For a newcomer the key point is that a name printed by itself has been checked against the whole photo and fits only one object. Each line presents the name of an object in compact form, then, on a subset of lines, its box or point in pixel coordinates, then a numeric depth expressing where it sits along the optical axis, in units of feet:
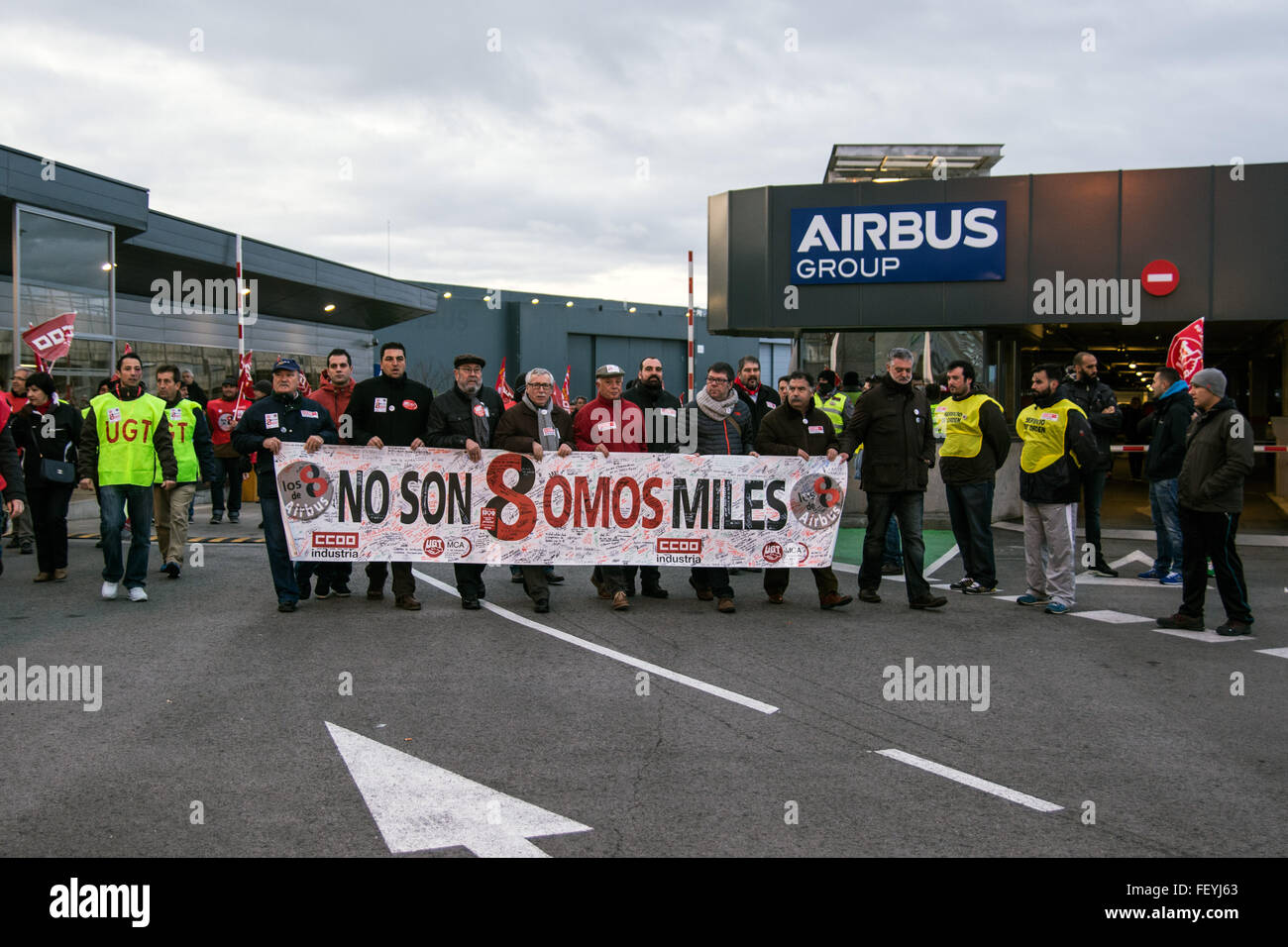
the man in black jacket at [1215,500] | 27.12
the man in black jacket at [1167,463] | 35.53
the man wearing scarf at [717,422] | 32.07
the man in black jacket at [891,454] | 31.35
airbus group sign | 53.78
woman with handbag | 34.50
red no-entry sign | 51.60
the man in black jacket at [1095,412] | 35.88
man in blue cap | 29.91
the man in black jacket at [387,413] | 31.58
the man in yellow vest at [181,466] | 36.24
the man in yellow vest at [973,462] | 33.09
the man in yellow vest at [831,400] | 43.52
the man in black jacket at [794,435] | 31.60
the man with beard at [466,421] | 30.73
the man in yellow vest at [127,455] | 31.37
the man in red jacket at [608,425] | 31.55
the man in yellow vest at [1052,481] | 30.50
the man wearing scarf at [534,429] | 30.53
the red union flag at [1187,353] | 41.52
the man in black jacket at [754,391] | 36.81
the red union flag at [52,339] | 49.67
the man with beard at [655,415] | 31.55
